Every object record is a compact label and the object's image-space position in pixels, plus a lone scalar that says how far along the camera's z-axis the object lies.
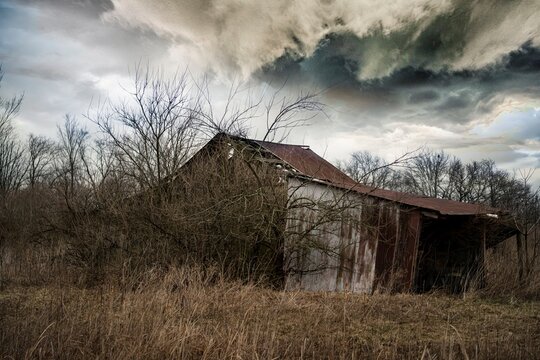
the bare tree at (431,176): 53.02
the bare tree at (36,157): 43.41
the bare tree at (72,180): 12.34
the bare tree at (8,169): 35.94
